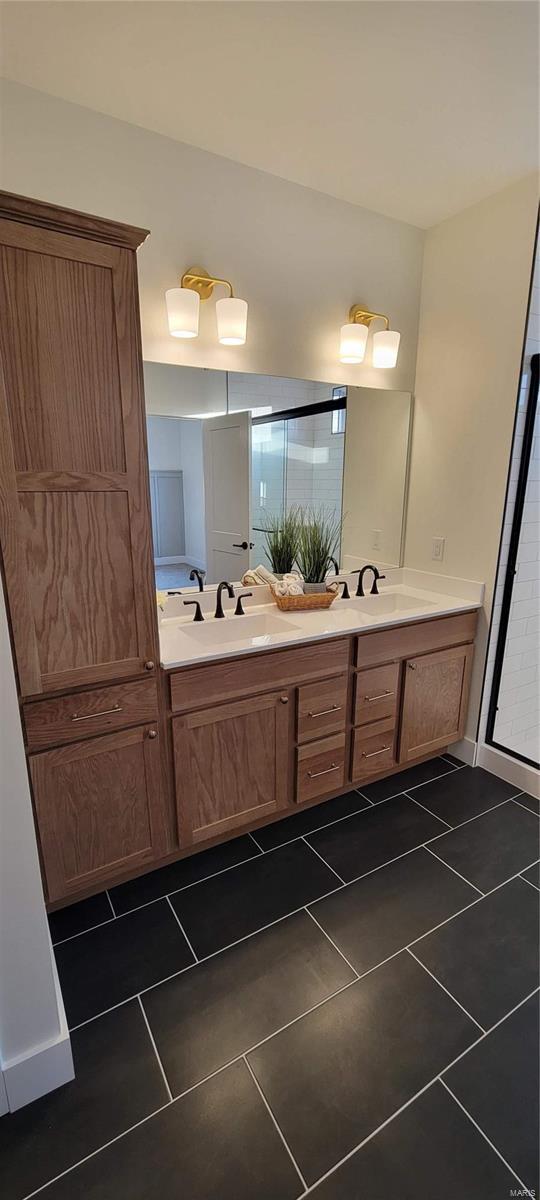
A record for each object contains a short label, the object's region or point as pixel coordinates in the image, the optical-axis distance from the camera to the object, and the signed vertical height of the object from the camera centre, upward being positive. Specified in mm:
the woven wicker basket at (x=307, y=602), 2281 -513
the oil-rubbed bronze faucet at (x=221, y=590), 2113 -444
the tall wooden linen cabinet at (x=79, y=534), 1262 -130
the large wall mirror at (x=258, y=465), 2051 +106
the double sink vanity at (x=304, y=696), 1769 -819
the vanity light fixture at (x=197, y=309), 1803 +648
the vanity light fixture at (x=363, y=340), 2285 +671
